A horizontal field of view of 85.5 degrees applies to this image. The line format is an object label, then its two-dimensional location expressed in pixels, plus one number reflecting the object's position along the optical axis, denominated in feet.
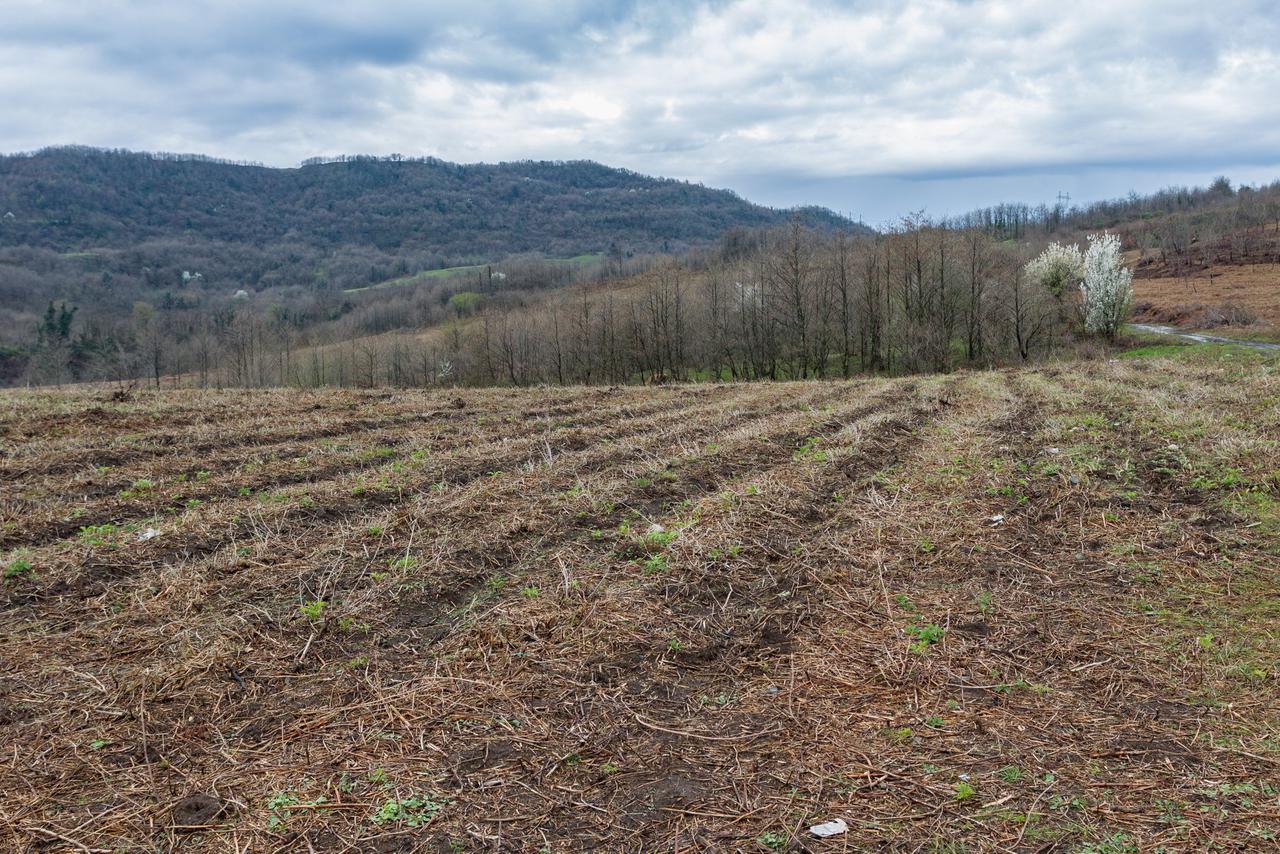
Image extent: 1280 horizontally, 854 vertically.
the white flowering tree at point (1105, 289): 161.48
